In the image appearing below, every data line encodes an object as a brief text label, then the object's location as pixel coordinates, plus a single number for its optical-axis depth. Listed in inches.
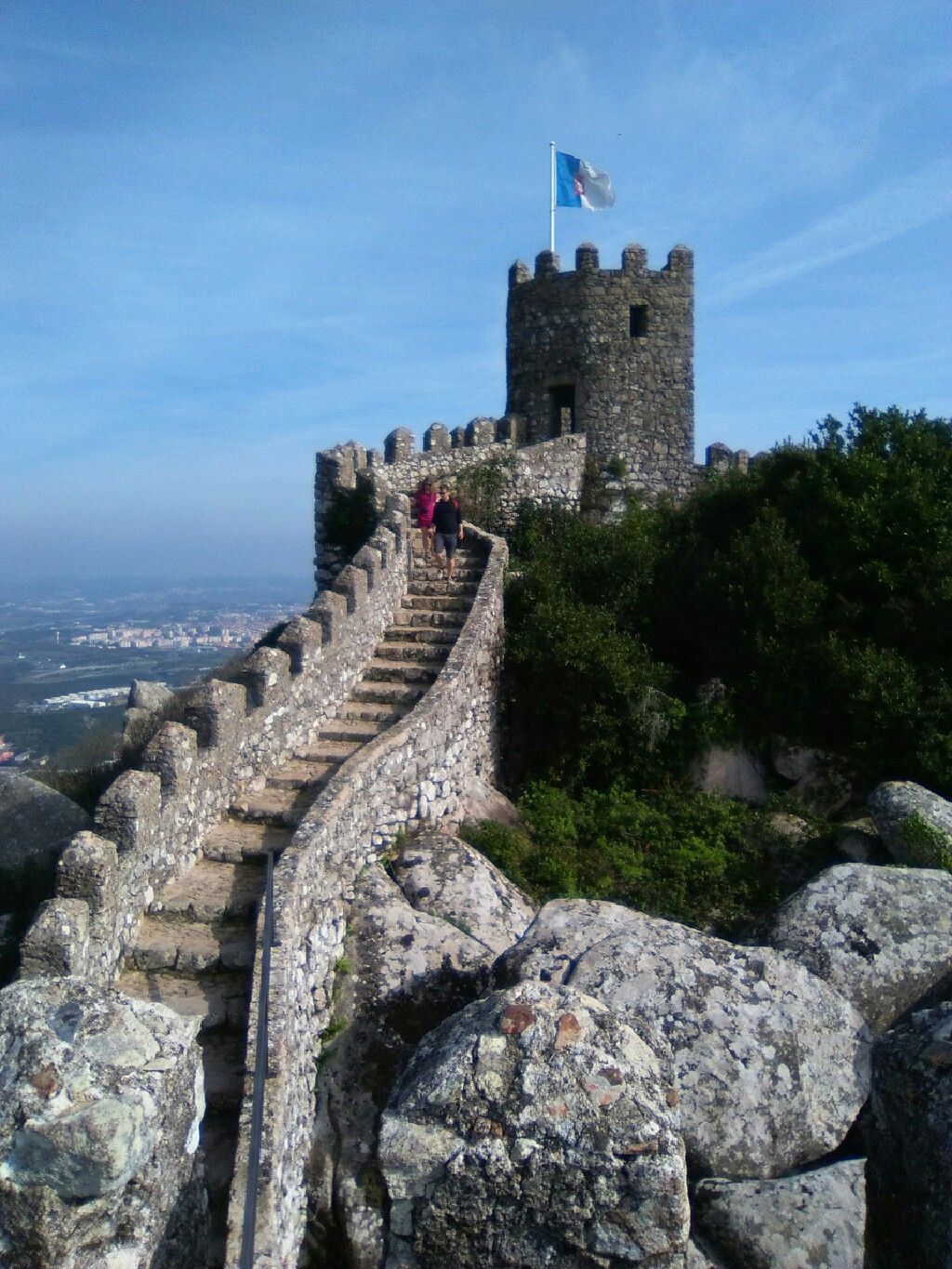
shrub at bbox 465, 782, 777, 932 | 414.9
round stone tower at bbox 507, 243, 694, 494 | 806.5
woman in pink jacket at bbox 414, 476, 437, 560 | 591.5
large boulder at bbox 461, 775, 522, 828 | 448.7
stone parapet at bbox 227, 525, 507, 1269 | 233.6
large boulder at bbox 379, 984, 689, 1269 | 180.7
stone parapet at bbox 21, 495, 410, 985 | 259.0
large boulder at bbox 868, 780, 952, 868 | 404.2
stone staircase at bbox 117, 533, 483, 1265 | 244.7
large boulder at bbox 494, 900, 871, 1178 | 255.9
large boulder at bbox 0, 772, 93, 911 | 393.4
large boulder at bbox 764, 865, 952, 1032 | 307.7
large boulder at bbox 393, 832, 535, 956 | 340.2
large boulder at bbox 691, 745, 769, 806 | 518.9
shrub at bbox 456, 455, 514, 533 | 677.3
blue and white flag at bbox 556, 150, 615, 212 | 866.1
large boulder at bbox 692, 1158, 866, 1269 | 225.6
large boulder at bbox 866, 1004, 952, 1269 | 219.1
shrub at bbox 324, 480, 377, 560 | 624.4
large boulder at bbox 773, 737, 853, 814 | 504.4
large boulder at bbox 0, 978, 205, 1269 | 168.1
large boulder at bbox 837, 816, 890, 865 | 440.1
